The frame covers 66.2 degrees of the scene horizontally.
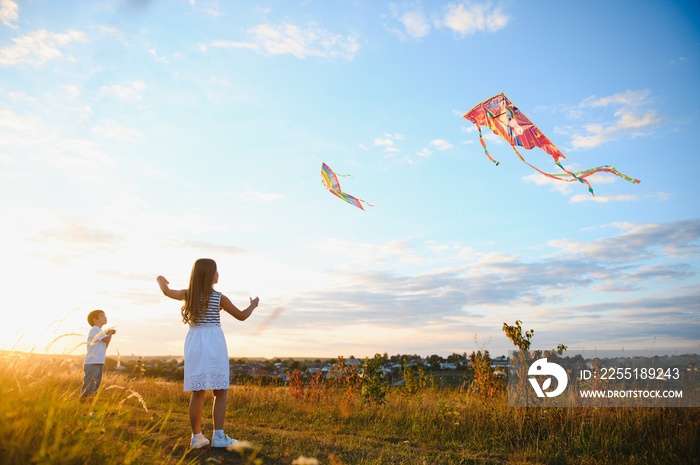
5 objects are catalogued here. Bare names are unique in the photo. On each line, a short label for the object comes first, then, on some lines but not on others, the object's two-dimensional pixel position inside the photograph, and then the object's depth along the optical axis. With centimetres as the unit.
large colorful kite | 899
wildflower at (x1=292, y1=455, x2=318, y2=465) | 234
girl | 563
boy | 761
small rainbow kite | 1068
